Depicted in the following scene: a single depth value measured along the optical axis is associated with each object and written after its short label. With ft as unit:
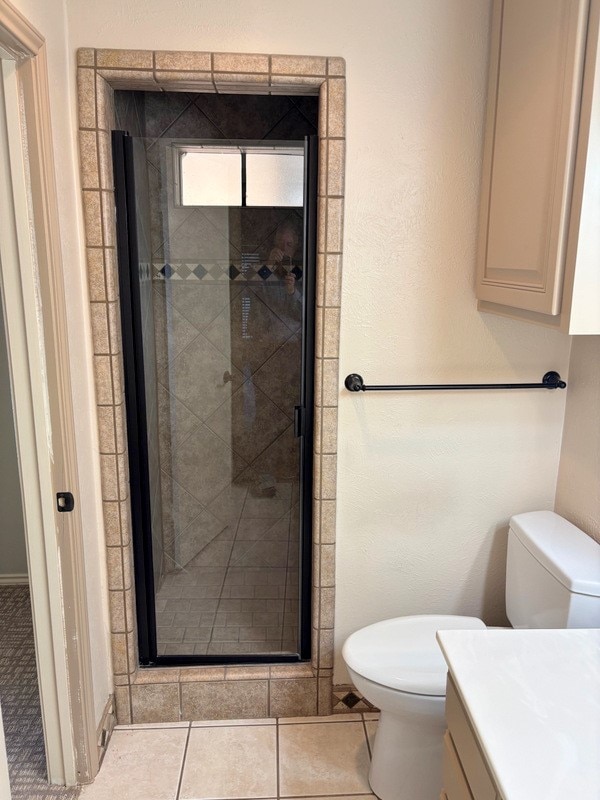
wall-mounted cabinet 4.24
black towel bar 6.27
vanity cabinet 3.57
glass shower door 6.29
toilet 5.32
